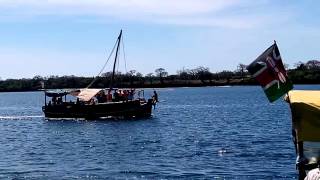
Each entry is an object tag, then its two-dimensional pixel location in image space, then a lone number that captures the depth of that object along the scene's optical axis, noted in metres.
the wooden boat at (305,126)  14.72
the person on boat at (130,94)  81.03
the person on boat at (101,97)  82.25
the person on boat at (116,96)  80.99
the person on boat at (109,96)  82.32
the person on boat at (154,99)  80.35
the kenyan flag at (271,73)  14.39
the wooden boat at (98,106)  78.88
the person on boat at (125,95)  80.41
